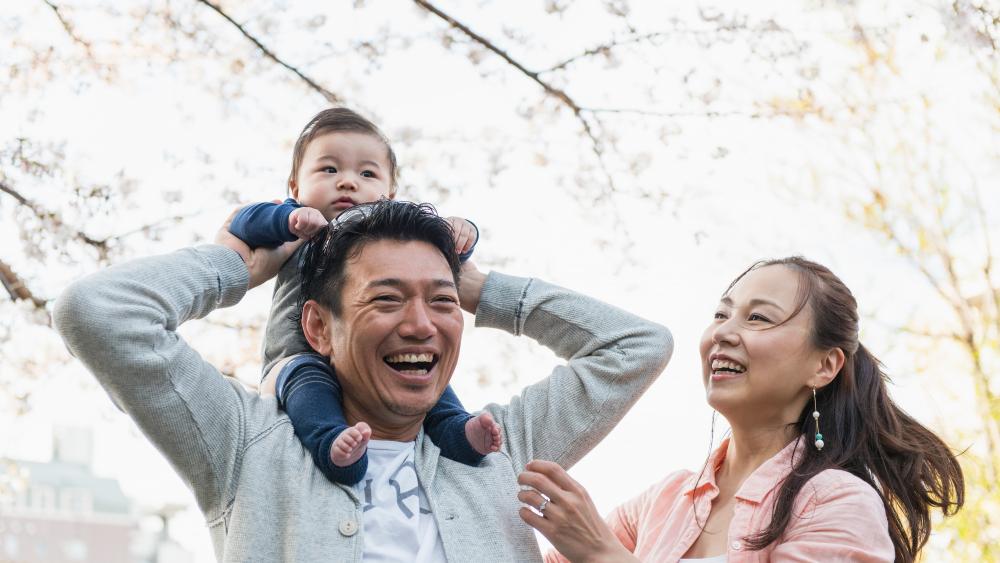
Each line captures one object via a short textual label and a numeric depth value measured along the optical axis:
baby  1.85
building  33.78
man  1.71
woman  2.13
